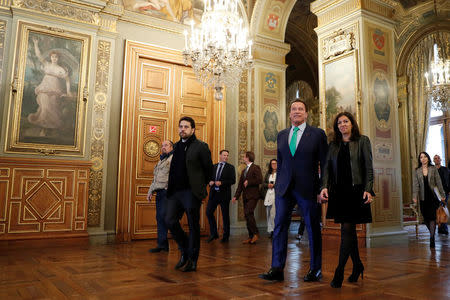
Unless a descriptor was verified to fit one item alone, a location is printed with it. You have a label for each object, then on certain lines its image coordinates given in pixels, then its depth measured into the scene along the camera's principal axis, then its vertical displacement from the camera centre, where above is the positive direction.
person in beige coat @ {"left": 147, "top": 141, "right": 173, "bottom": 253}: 4.78 +0.12
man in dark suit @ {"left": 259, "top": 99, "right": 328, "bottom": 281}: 2.98 +0.07
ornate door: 6.54 +1.47
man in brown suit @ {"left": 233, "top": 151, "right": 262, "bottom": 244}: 6.11 +0.22
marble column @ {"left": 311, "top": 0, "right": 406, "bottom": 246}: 5.77 +1.87
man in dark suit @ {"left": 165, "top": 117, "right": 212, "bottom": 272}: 3.36 +0.08
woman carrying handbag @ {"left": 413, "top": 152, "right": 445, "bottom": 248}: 5.45 +0.17
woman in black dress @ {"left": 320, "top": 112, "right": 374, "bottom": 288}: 2.78 +0.11
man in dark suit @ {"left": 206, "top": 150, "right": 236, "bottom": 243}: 6.04 +0.07
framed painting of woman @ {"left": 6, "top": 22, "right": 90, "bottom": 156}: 5.62 +1.62
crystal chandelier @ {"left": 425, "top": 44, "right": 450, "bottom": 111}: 10.14 +3.22
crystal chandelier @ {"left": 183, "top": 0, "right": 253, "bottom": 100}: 5.89 +2.35
